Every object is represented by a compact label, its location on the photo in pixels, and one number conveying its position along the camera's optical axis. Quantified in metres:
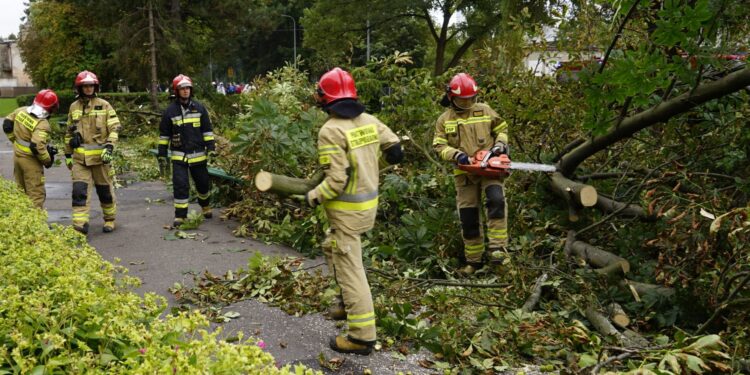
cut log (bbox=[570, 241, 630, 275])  4.52
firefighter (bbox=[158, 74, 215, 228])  7.61
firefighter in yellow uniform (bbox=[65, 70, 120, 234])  7.24
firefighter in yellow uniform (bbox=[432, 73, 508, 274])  5.68
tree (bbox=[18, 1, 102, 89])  27.61
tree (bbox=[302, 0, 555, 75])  24.17
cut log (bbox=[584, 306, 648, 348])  3.74
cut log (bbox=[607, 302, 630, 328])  4.02
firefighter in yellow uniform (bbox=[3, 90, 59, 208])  7.30
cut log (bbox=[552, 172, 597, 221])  5.18
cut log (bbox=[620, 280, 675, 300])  4.27
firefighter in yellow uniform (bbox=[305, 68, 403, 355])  3.87
